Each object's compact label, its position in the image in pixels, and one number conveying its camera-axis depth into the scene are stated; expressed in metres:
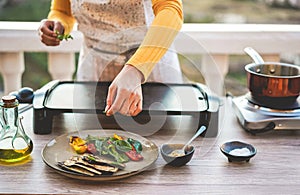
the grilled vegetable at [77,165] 1.06
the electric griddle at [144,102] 1.29
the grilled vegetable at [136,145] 1.17
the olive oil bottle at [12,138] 1.13
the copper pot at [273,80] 1.34
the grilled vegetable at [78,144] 1.16
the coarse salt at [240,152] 1.18
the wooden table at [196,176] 1.04
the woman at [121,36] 1.12
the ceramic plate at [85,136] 1.05
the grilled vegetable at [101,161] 1.09
